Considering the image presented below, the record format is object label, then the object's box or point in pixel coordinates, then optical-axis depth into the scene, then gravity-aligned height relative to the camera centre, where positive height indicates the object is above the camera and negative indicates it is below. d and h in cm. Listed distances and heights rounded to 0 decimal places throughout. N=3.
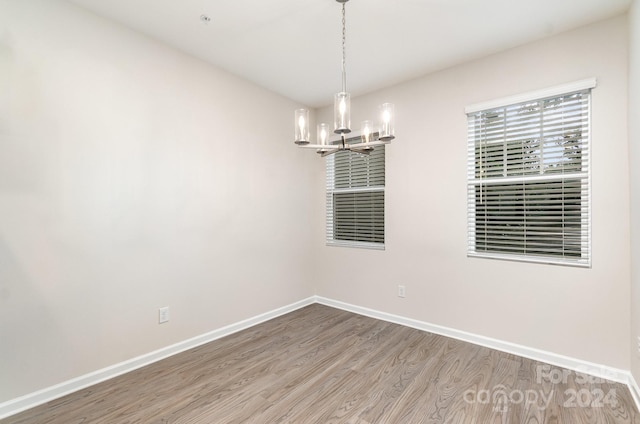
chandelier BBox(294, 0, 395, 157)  179 +55
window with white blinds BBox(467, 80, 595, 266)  240 +30
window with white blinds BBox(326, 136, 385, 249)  368 +18
